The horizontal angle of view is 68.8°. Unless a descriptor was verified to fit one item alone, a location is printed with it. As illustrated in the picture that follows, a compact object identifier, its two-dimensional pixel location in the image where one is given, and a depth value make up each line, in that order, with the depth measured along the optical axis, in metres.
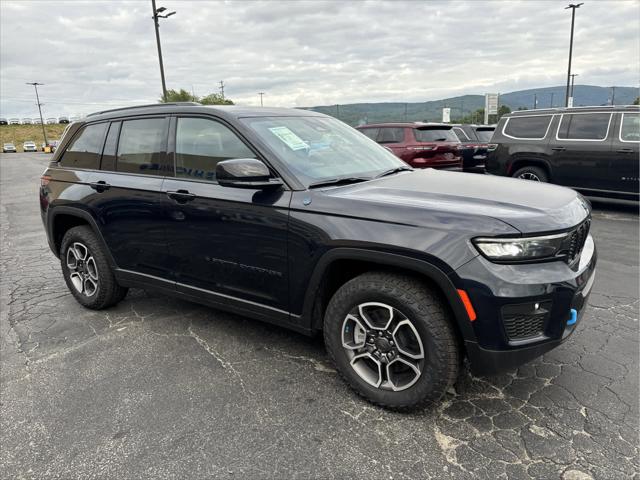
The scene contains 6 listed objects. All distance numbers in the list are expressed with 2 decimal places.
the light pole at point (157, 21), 18.70
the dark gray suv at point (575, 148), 7.73
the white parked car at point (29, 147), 67.38
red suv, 9.81
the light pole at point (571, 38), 28.88
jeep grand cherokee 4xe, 2.30
